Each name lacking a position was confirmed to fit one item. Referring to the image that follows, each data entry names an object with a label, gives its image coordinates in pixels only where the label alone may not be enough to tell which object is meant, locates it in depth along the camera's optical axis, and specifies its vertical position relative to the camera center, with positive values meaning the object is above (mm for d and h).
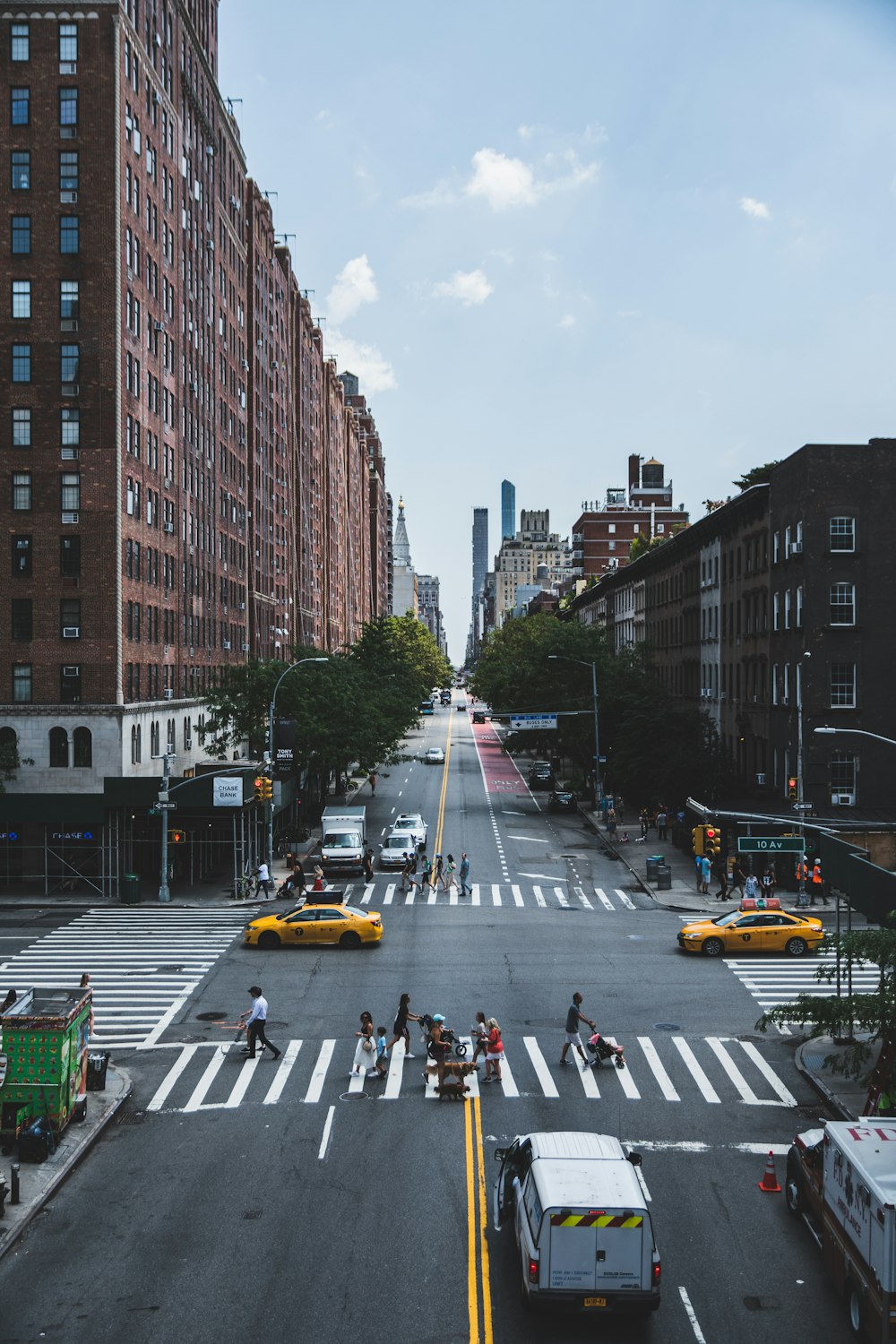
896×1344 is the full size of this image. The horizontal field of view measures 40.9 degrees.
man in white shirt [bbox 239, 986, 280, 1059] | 25234 -7282
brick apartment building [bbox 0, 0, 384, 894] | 48500 +10572
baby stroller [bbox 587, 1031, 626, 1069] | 24844 -7824
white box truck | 52500 -7491
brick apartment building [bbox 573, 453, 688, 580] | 151250 +18827
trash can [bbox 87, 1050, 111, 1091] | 23312 -7767
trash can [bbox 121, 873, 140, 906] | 45875 -8279
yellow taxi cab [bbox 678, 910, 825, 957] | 36656 -7990
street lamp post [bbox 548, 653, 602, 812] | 71812 -4037
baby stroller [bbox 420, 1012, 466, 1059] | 24094 -7561
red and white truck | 13266 -6599
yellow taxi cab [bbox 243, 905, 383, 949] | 37438 -7957
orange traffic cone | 18531 -7876
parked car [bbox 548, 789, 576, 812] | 76000 -8087
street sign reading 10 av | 43875 -6248
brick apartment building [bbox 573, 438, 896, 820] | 51906 +1960
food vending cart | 20406 -6780
